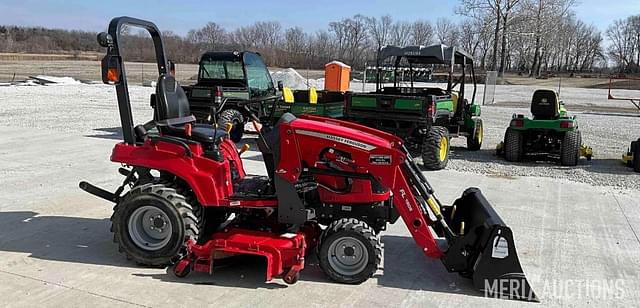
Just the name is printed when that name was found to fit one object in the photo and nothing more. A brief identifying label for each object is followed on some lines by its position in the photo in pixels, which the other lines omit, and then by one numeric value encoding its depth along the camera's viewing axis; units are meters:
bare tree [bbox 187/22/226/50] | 82.81
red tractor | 4.33
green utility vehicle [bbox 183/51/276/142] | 12.01
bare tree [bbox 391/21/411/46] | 90.19
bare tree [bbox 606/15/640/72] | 89.31
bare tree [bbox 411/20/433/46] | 87.33
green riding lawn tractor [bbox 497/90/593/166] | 9.87
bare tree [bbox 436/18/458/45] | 77.95
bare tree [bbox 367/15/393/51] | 88.38
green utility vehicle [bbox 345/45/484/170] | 9.45
